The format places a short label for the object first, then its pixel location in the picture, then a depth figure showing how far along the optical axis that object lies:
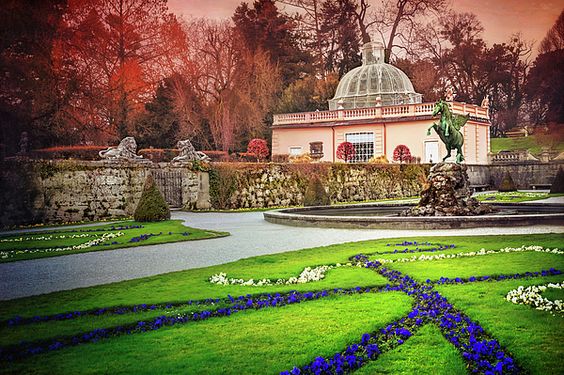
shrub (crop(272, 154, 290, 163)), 34.38
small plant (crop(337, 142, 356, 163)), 37.47
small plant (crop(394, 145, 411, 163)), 36.34
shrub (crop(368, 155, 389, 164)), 31.31
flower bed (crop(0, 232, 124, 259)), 10.13
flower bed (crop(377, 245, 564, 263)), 8.37
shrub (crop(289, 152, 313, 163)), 28.18
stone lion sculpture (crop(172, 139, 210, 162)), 23.42
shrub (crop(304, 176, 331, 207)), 21.90
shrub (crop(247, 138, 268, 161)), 32.34
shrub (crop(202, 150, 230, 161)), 30.42
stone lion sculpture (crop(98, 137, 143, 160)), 20.53
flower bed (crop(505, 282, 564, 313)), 5.18
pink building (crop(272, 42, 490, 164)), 37.72
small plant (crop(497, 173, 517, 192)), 32.78
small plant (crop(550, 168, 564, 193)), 27.31
